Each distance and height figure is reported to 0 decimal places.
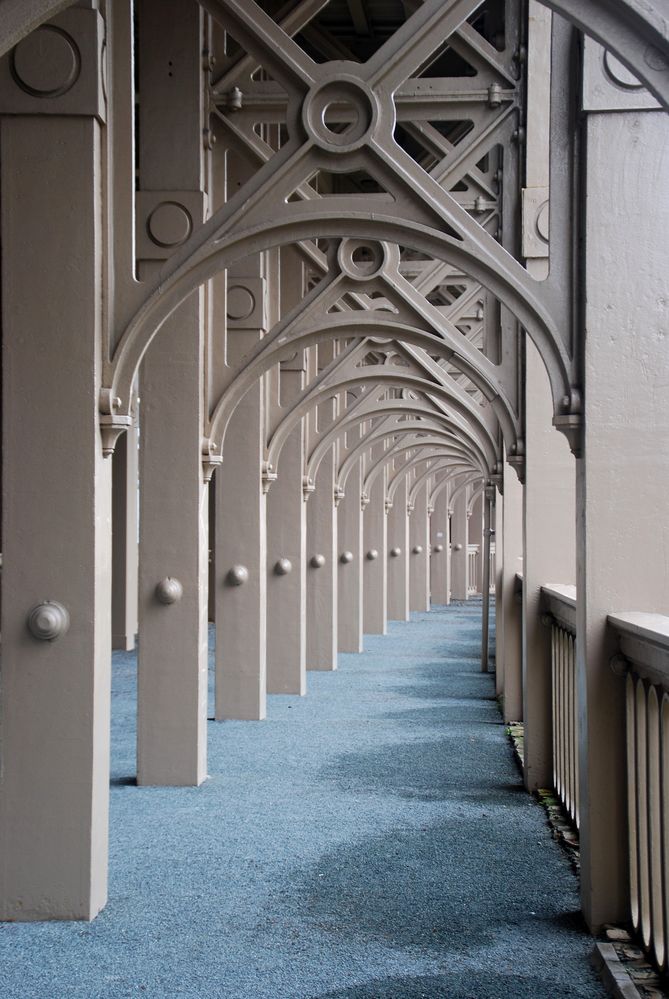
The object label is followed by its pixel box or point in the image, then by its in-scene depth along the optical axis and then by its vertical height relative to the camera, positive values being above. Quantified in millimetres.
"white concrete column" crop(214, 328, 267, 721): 10383 -138
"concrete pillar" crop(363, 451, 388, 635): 20297 -850
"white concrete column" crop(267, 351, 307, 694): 12086 -526
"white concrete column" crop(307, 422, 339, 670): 14578 -630
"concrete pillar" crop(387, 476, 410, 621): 23781 -730
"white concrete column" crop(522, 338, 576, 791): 7613 -292
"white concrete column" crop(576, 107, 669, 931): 5031 +514
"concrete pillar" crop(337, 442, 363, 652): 17188 -879
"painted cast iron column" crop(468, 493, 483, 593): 42562 -114
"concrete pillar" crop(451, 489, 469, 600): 33094 -710
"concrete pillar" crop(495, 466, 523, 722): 9805 -605
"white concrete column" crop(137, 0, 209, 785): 7785 -54
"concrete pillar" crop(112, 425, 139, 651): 16891 -129
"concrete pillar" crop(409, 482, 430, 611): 26766 -797
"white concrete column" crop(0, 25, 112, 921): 5047 +208
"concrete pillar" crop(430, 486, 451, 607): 30375 -982
